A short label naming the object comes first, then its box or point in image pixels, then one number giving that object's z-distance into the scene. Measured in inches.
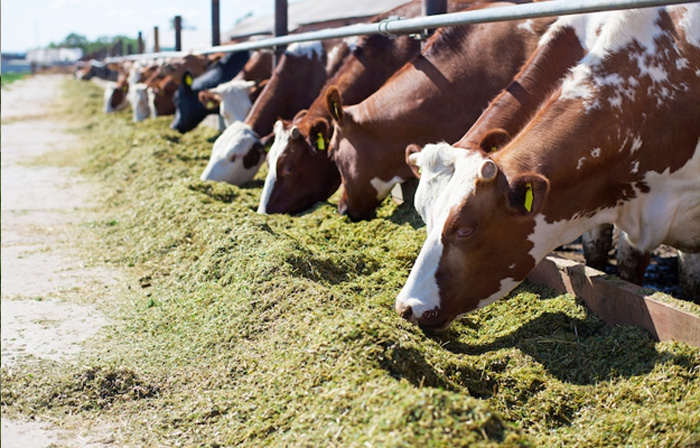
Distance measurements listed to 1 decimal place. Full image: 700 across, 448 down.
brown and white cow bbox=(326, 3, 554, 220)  231.3
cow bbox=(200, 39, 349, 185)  341.1
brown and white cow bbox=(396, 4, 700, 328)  152.9
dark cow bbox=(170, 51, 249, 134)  510.6
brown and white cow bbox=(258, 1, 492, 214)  275.4
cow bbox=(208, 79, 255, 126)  407.8
